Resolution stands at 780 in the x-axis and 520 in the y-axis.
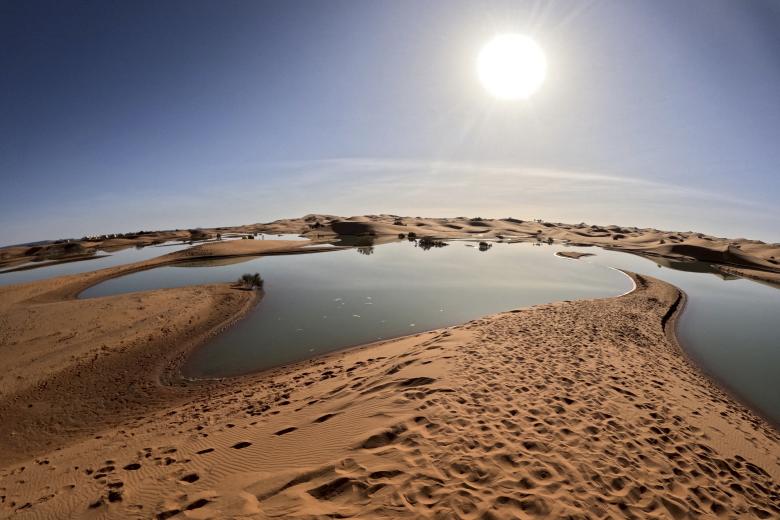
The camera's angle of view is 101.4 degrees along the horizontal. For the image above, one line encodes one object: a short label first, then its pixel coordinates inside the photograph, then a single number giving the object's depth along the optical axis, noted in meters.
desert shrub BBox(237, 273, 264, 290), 20.54
